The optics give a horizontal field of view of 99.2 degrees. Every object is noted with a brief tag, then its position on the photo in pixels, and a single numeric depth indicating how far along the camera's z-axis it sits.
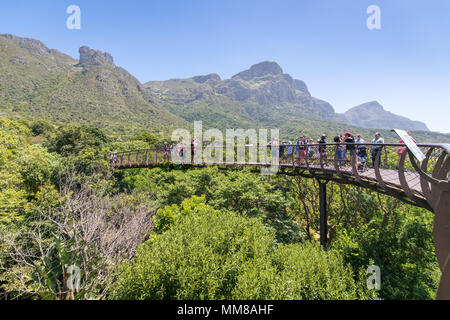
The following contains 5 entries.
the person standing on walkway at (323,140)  9.37
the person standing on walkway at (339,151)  8.50
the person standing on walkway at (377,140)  6.77
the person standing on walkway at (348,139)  7.42
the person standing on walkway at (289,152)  10.91
